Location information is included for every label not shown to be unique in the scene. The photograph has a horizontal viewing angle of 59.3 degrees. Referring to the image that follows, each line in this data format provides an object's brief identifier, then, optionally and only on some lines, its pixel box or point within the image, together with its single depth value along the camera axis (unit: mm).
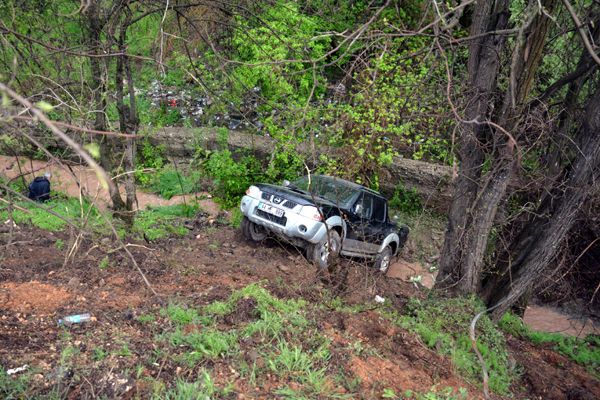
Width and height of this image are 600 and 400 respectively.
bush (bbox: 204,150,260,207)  13789
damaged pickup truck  9078
